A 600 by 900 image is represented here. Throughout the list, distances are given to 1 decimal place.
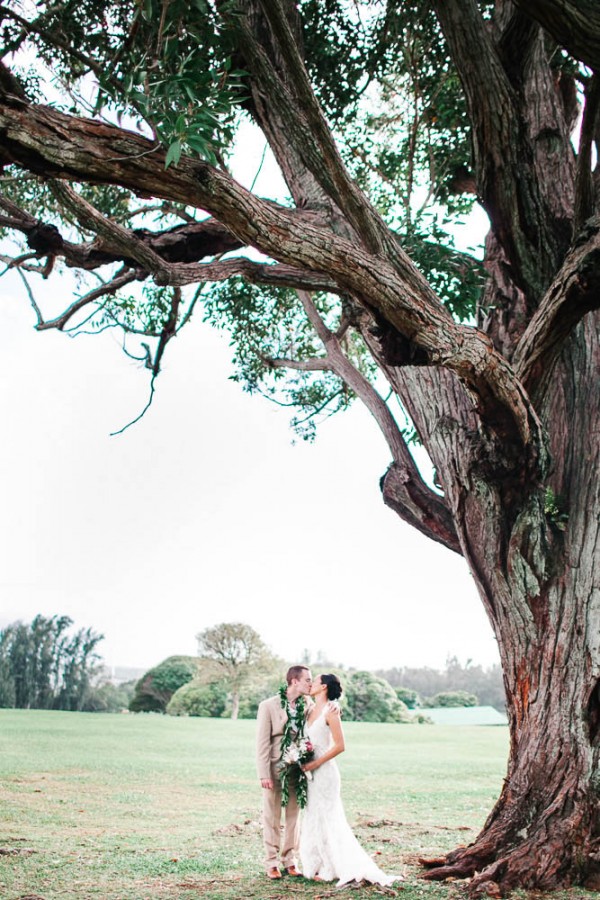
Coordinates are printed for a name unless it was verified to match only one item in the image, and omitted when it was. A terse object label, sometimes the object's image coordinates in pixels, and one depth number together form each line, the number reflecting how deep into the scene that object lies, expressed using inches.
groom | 241.6
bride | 229.9
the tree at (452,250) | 176.4
